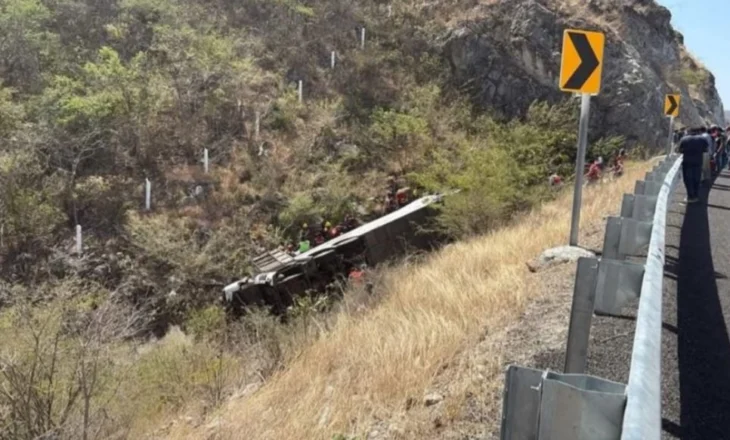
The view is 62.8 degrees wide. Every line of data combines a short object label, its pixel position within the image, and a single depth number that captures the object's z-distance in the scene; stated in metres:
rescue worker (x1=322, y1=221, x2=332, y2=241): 16.65
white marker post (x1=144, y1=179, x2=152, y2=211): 17.78
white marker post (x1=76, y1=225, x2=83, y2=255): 16.06
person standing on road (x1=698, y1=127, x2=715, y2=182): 14.23
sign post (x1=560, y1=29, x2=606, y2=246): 7.23
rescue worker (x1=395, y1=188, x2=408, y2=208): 18.53
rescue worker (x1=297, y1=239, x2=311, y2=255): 14.41
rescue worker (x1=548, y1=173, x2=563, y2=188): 16.29
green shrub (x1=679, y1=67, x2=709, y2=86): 32.49
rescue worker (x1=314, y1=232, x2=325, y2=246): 16.28
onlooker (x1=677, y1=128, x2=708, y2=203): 11.21
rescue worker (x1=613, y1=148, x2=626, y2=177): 16.22
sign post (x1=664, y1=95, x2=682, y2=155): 15.90
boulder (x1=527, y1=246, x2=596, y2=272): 6.81
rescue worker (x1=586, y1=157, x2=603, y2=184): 15.64
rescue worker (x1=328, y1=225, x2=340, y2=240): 15.89
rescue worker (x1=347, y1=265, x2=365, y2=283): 10.41
